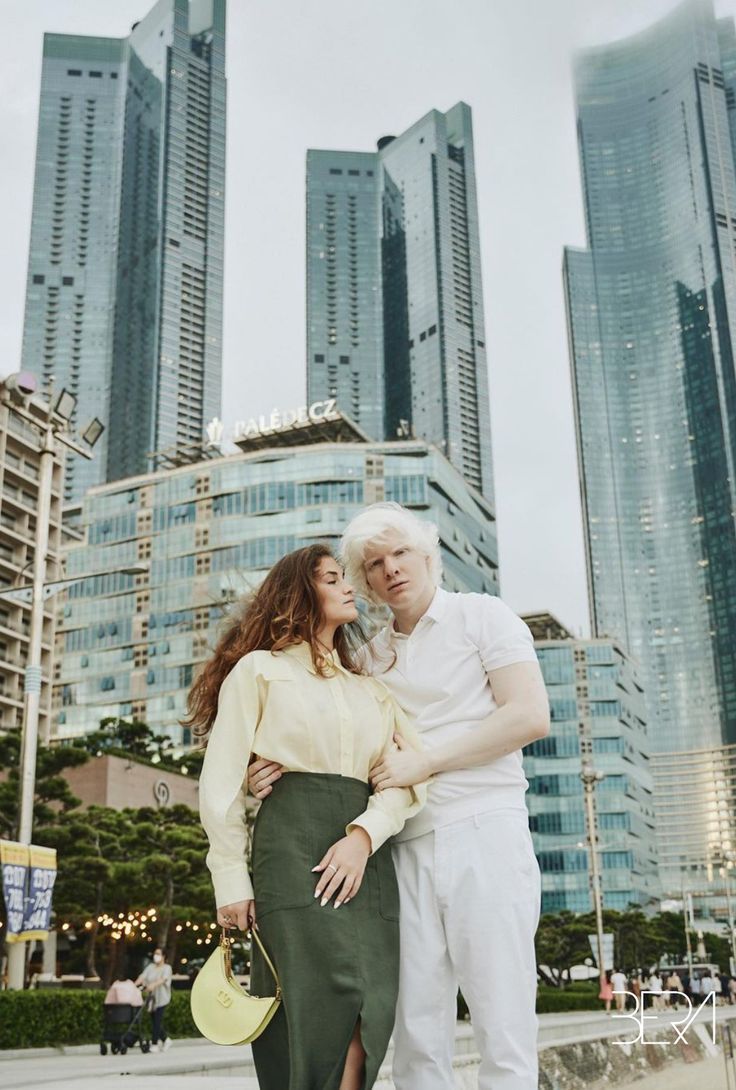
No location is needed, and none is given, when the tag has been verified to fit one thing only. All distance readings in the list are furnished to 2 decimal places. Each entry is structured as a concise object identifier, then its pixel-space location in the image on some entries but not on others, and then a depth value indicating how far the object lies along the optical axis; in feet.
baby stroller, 51.69
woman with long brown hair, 8.48
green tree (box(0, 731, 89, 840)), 83.41
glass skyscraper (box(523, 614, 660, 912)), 289.94
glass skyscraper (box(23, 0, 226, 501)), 426.10
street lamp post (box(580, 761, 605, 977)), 115.95
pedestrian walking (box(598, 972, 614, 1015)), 96.51
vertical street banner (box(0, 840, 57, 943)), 47.73
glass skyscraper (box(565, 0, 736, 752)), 523.70
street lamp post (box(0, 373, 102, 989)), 54.19
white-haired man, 9.07
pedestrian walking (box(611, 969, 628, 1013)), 100.68
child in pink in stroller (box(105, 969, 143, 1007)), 53.11
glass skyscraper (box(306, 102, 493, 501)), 466.29
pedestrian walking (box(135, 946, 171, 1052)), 53.16
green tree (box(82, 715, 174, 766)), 142.20
